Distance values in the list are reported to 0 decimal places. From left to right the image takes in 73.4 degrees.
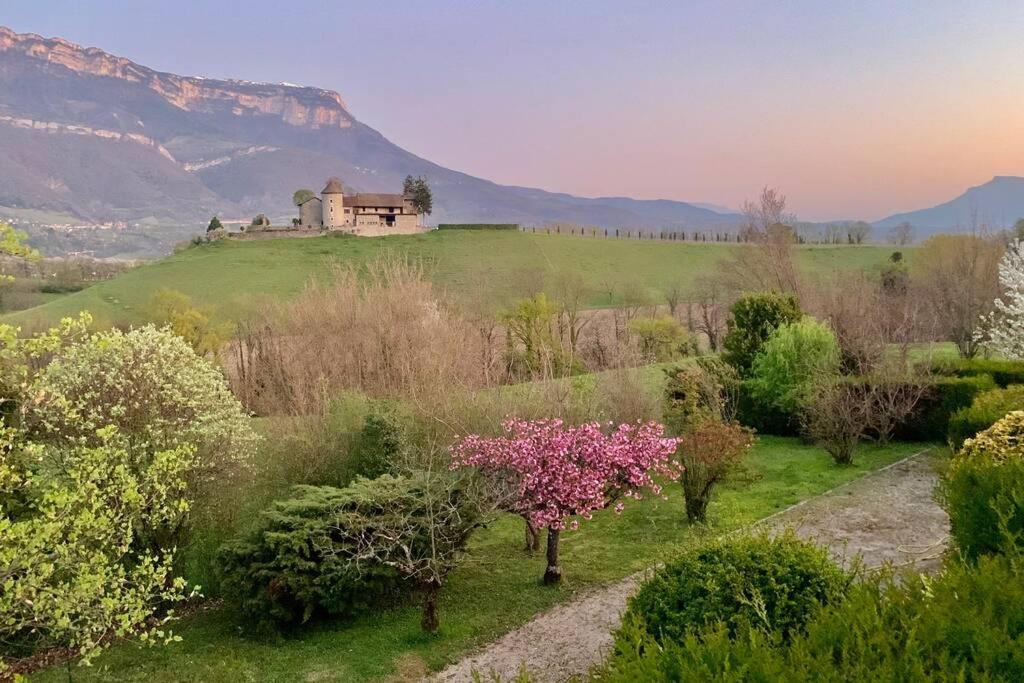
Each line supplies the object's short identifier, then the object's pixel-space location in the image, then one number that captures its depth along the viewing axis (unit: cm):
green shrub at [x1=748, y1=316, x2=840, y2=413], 1784
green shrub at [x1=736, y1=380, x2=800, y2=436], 1861
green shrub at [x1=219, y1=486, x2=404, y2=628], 926
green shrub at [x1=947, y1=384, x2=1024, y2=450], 1246
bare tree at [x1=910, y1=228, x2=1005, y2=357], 2742
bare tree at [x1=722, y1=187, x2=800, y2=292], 3569
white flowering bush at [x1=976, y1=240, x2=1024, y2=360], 1680
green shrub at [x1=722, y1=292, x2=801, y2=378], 1955
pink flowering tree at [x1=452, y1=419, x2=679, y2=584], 956
